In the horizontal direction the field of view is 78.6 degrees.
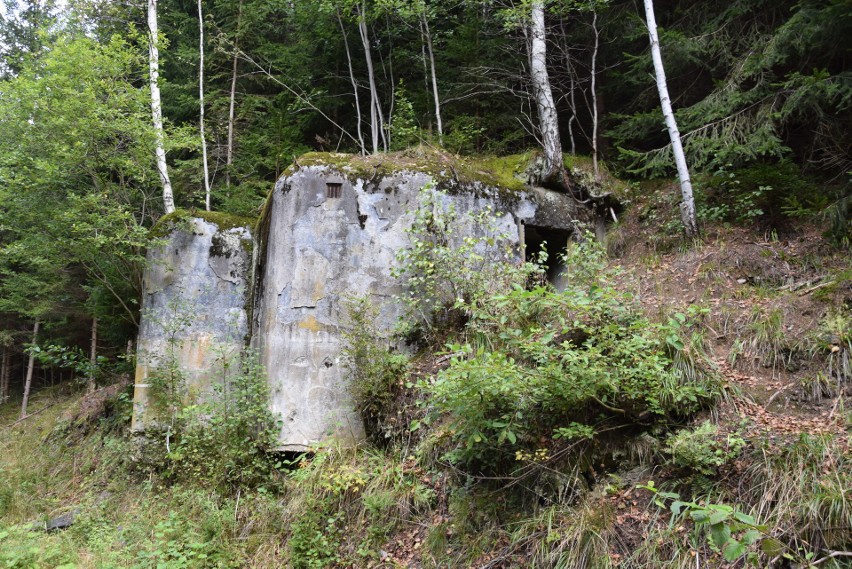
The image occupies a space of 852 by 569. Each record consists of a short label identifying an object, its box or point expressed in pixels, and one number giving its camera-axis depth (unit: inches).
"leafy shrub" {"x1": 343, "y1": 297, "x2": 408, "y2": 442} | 221.3
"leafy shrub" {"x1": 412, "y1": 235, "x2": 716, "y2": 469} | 151.4
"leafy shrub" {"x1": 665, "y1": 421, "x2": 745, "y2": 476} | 136.8
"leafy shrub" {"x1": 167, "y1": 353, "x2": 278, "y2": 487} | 220.5
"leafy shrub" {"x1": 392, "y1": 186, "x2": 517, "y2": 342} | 221.8
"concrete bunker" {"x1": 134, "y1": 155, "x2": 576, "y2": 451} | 233.9
